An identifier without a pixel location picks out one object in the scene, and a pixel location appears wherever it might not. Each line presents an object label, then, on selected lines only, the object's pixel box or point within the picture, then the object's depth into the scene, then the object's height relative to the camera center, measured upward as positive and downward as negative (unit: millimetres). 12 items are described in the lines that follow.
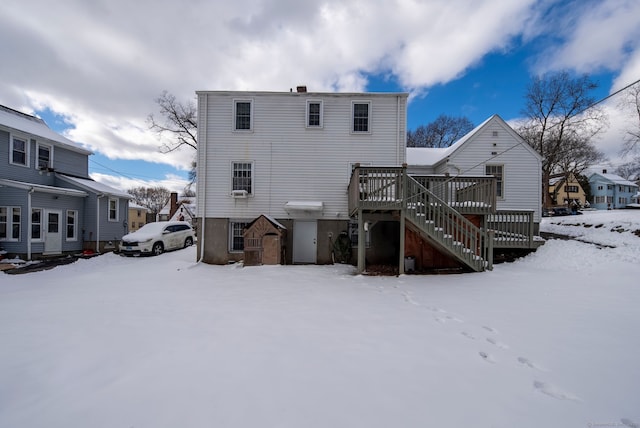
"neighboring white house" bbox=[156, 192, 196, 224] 28984 +59
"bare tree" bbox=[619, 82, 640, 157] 19438 +8278
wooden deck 8422 +346
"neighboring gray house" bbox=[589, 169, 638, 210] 47609 +4945
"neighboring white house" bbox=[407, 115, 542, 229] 12172 +2397
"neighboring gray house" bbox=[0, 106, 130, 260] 12359 +659
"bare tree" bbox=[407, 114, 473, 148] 29641 +9219
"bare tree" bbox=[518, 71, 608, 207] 21484 +7502
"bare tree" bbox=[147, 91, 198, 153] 21219 +7095
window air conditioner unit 11336 +804
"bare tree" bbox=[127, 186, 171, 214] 57969 +3222
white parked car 13242 -1341
